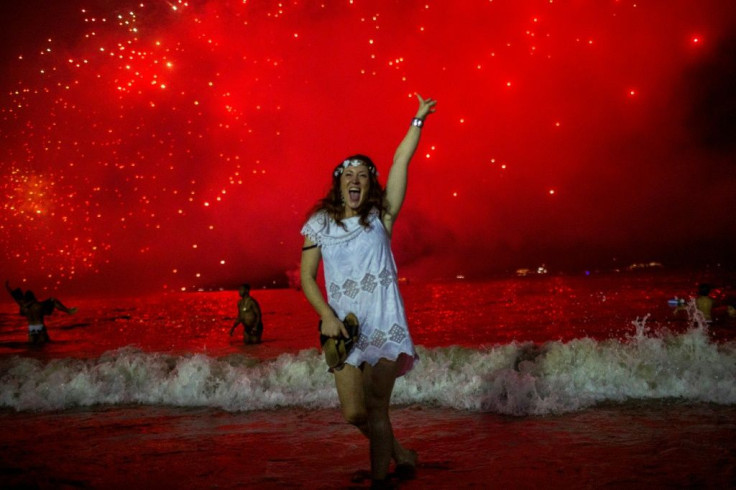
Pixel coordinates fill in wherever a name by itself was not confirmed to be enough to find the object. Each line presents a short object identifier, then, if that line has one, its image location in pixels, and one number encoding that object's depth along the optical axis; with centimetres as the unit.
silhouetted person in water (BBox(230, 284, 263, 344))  1599
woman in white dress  365
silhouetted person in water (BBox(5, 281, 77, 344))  1805
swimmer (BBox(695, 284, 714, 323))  1479
